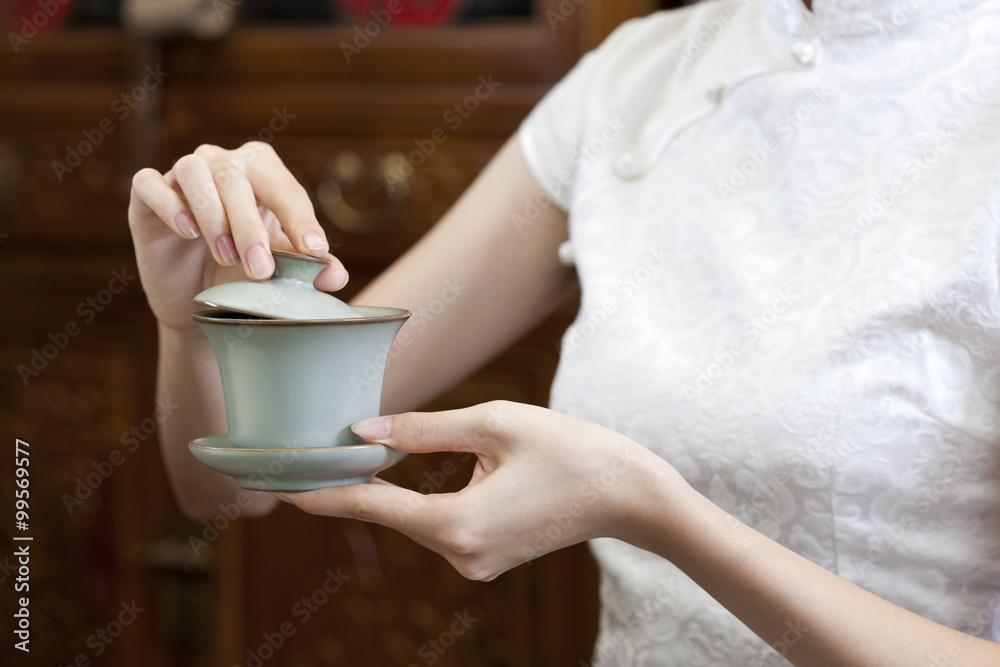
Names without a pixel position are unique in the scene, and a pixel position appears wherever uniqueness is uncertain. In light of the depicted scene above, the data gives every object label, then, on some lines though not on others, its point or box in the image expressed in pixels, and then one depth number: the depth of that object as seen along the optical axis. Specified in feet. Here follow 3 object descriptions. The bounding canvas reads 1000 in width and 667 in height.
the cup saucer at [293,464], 3.27
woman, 3.34
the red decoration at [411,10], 5.43
